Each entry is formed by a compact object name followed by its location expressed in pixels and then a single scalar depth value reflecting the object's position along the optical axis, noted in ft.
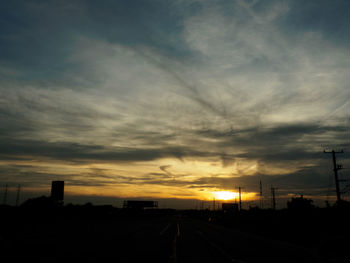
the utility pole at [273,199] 282.21
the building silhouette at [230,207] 482.53
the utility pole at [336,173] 163.43
